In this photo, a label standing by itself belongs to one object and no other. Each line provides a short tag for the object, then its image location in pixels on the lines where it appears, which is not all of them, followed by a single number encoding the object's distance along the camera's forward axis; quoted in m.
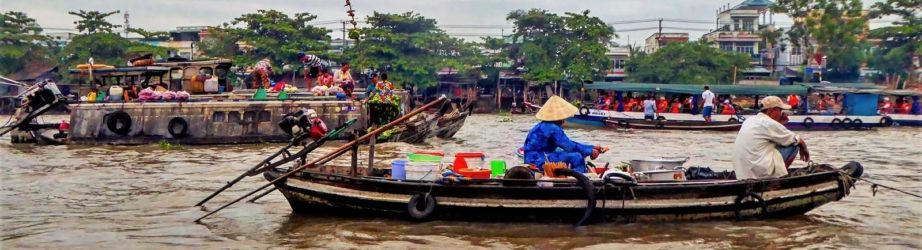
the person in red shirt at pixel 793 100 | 27.19
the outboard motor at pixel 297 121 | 9.45
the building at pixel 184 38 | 48.28
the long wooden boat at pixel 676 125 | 23.61
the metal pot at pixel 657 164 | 8.92
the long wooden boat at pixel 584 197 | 8.20
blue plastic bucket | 8.67
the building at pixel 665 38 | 47.88
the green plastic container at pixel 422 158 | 9.04
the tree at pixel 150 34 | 42.19
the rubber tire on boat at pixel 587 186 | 8.02
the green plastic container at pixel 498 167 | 9.07
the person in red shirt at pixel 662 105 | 26.80
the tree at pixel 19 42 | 40.06
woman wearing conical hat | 8.54
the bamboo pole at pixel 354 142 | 8.48
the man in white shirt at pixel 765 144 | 8.16
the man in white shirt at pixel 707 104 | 24.48
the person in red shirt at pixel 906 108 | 27.65
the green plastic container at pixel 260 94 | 19.05
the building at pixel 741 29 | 46.12
